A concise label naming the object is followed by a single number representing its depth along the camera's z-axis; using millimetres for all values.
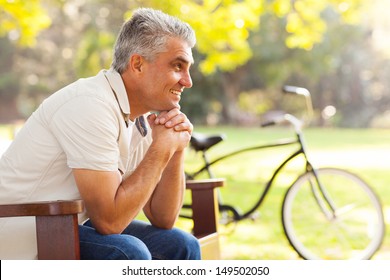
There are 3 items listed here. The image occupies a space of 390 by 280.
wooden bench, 4341
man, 4443
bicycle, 6126
